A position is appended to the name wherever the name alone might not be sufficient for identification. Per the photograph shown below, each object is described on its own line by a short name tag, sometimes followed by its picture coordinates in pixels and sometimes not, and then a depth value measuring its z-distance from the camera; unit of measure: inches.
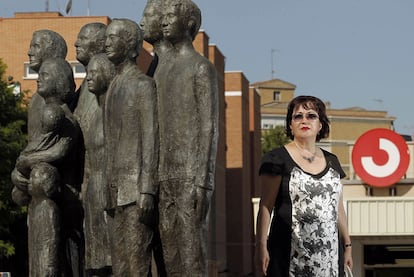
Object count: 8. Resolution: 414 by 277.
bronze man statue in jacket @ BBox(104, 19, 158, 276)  412.8
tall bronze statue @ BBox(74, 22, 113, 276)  462.9
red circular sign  1918.1
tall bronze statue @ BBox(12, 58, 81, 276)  489.7
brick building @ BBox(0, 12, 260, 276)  2503.7
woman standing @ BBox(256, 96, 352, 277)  371.6
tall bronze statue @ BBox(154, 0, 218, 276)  409.1
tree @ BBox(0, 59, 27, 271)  1722.4
